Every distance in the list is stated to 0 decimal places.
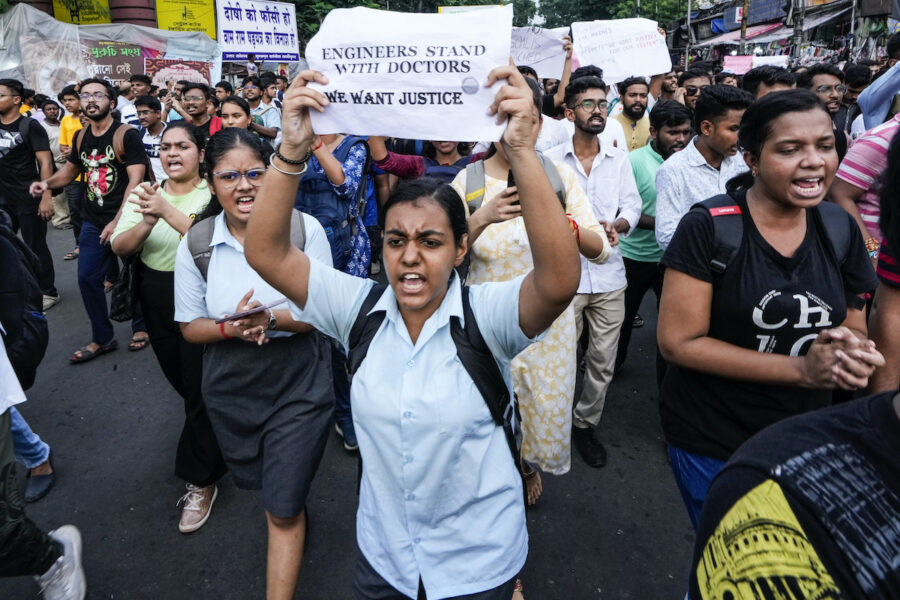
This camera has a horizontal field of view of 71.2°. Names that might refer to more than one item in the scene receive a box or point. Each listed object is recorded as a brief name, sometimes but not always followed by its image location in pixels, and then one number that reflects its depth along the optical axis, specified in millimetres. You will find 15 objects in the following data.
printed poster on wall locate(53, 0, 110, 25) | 18609
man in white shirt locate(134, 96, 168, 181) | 6250
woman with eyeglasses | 2383
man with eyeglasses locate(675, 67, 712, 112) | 6316
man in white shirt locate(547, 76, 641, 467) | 3584
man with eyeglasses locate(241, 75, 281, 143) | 8609
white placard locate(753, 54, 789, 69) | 10773
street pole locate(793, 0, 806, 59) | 19239
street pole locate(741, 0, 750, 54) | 21016
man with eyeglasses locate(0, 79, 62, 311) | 5879
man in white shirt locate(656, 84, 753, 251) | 3358
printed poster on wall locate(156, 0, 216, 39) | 20016
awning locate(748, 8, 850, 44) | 22512
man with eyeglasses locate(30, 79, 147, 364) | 4766
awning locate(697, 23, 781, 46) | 28619
